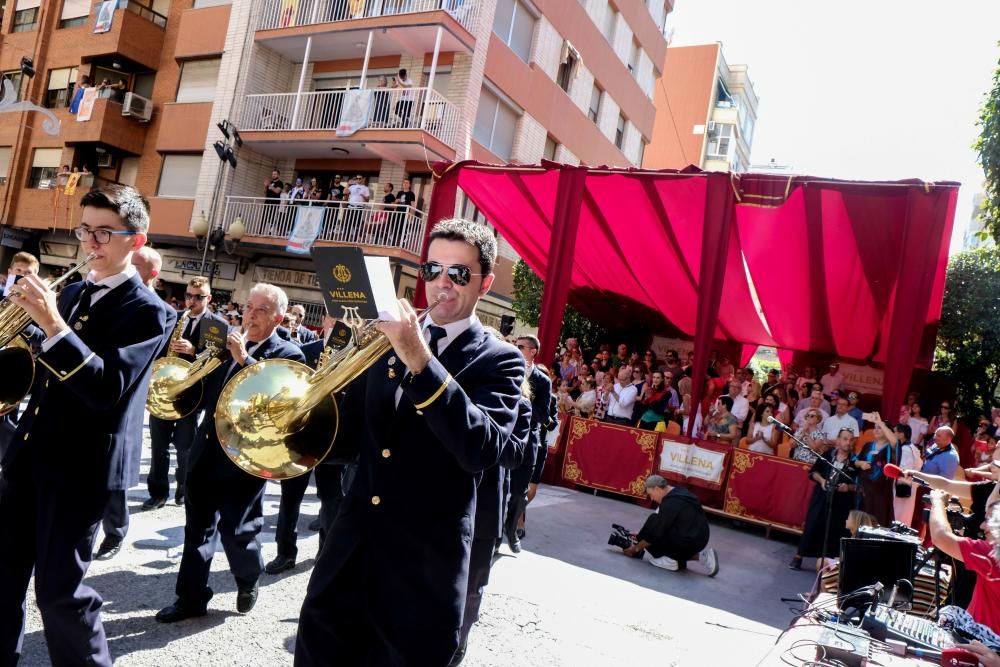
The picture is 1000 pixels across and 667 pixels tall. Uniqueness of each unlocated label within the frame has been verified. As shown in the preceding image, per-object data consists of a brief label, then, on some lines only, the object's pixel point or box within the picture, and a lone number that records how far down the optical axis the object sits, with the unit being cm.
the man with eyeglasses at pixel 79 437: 276
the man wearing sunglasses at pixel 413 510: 227
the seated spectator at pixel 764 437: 1052
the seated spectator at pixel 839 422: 1035
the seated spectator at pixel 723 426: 1081
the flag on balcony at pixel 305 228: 1908
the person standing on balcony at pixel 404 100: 1842
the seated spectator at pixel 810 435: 1006
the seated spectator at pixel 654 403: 1152
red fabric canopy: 872
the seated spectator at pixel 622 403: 1167
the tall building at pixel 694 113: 3712
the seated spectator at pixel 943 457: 934
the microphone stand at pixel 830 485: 744
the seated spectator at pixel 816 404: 1128
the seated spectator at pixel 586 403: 1216
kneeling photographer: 750
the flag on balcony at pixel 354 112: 1848
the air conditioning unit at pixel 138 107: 2312
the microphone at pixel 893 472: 515
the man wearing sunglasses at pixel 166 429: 635
